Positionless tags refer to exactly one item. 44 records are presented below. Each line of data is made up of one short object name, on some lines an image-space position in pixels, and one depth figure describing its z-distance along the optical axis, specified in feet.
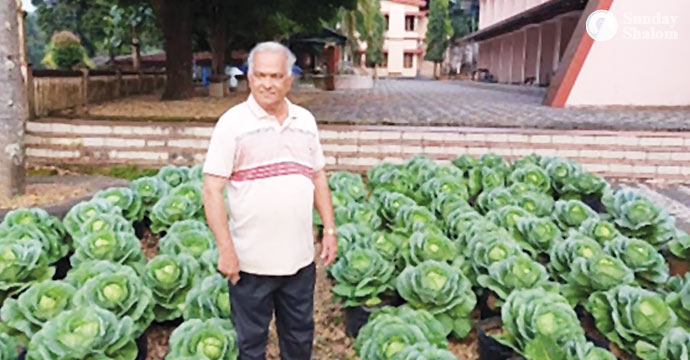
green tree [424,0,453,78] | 176.45
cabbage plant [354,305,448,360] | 8.80
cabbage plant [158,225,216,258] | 12.09
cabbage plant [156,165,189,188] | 17.17
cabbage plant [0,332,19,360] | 8.46
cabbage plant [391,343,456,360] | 8.09
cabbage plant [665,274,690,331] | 9.92
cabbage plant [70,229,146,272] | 11.60
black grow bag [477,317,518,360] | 9.89
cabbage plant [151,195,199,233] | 14.48
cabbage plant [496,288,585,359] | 9.11
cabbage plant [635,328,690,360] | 8.46
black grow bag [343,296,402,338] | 11.28
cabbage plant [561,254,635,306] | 10.89
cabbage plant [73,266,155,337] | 9.65
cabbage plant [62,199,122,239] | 13.05
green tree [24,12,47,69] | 203.41
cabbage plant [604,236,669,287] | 11.65
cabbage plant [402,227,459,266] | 11.87
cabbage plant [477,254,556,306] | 10.96
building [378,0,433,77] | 203.10
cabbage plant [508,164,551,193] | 17.39
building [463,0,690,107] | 45.39
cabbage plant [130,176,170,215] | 15.74
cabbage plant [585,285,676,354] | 9.59
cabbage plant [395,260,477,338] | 10.59
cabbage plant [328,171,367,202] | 16.65
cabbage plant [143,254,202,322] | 10.85
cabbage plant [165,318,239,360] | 8.68
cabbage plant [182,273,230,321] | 9.95
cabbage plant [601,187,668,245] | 14.02
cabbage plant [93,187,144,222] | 14.83
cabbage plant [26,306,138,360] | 8.47
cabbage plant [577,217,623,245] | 12.94
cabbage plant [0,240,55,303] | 11.12
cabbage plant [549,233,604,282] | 11.60
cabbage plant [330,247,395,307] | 11.32
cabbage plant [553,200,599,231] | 14.33
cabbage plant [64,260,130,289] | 10.47
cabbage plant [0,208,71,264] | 12.12
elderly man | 7.91
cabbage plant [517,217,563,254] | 12.99
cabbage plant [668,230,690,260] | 13.03
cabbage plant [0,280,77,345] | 9.61
